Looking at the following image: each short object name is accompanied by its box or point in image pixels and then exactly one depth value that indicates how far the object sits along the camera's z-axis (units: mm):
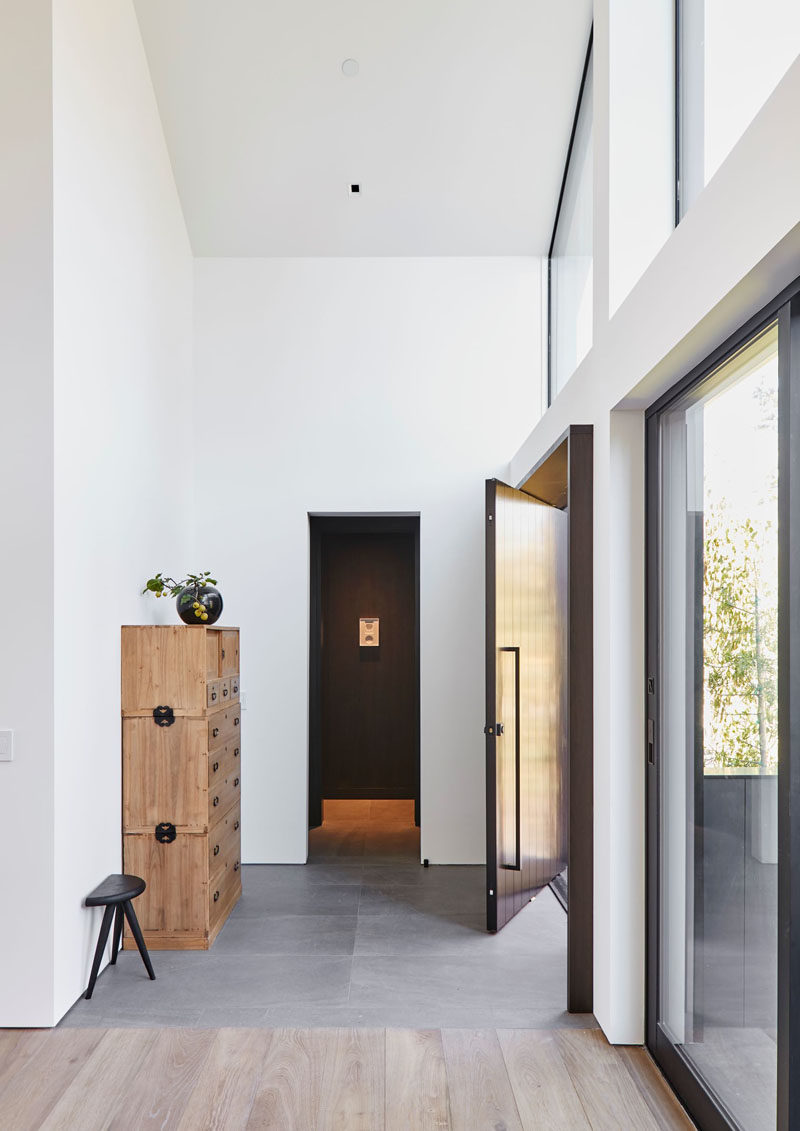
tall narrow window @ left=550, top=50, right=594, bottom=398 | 4148
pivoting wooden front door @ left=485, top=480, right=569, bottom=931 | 3922
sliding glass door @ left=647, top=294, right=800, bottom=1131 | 1949
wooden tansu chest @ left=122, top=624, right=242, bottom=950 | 3777
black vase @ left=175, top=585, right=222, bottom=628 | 4145
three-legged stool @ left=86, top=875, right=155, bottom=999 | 3307
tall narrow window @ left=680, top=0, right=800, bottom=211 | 2121
